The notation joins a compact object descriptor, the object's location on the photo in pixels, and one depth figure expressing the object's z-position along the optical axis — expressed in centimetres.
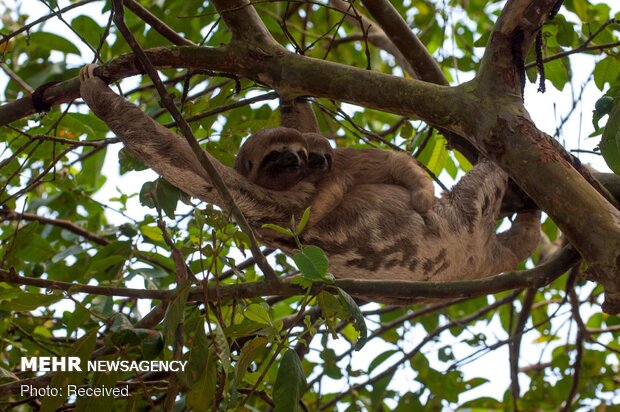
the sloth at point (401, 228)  1052
